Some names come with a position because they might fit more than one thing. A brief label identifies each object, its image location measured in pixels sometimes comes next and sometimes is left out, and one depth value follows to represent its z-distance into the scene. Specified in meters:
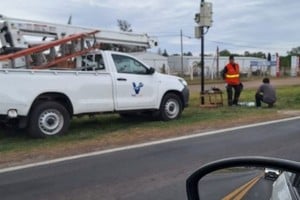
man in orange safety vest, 17.92
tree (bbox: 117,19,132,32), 65.97
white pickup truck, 10.80
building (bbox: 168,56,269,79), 59.71
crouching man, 17.27
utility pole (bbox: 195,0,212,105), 17.33
